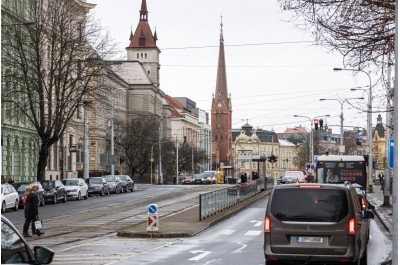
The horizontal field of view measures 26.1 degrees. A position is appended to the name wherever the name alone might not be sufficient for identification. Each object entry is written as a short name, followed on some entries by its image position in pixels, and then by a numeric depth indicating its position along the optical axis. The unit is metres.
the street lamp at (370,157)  60.67
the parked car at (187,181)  108.17
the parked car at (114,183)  68.94
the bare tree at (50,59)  55.84
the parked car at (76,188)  57.12
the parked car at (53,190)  51.42
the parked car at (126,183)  72.75
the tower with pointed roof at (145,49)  174.50
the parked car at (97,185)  63.94
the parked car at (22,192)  46.97
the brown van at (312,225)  15.88
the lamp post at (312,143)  101.87
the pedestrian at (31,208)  28.17
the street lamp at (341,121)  74.46
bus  43.03
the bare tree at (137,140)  107.06
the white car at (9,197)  41.88
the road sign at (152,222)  28.20
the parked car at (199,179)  103.89
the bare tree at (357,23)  17.34
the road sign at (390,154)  20.32
